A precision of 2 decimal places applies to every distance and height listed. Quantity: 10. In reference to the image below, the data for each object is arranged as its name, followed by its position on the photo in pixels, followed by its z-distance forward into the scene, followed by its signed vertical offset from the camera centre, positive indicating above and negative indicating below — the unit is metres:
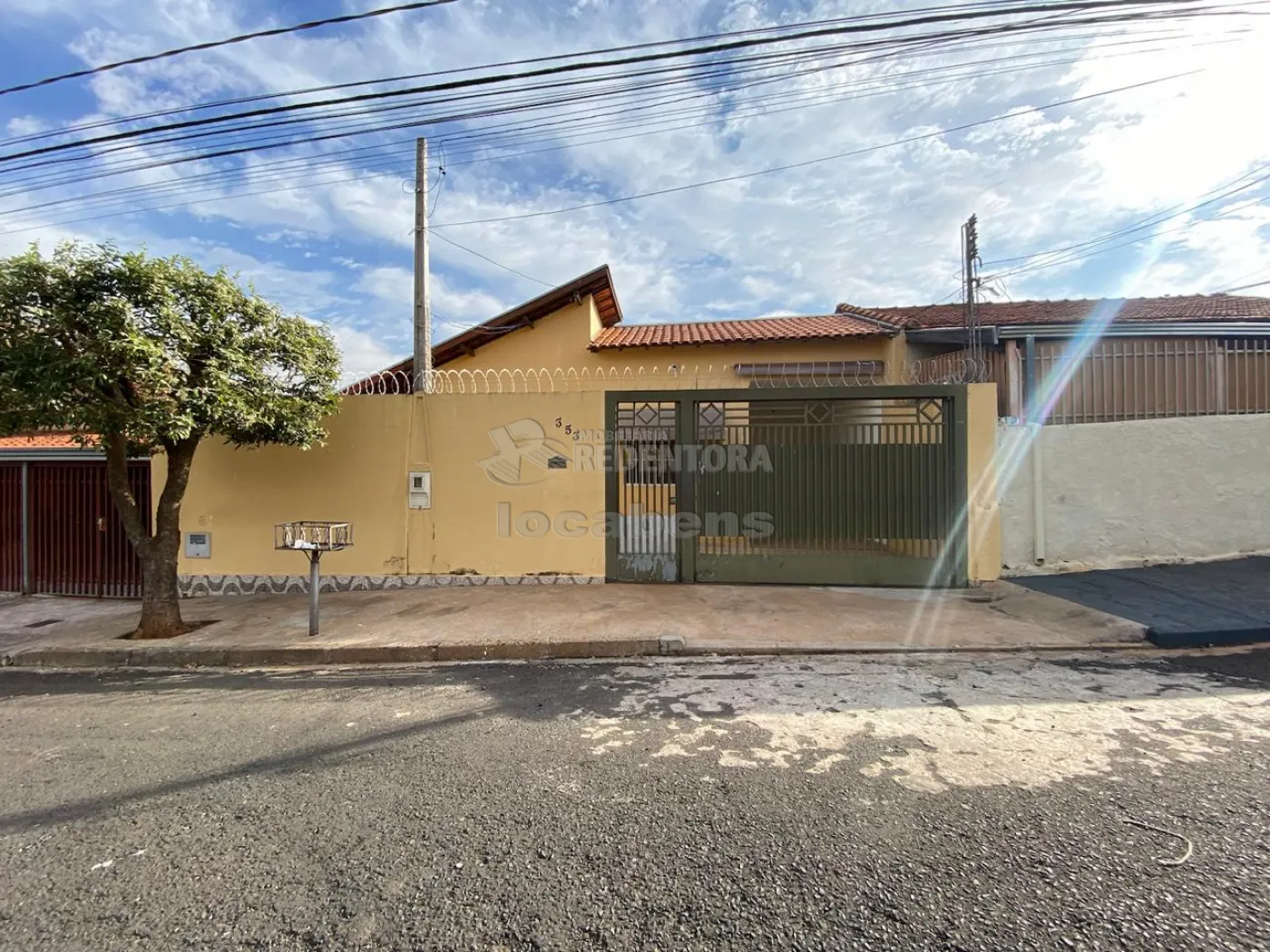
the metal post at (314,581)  5.46 -0.90
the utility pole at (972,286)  9.66 +3.33
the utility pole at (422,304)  7.57 +2.37
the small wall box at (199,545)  7.60 -0.77
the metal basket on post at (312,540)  5.38 -0.52
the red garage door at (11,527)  8.09 -0.54
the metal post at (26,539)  8.04 -0.72
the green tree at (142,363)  4.69 +1.06
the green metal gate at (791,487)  7.14 -0.06
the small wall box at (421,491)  7.49 -0.07
